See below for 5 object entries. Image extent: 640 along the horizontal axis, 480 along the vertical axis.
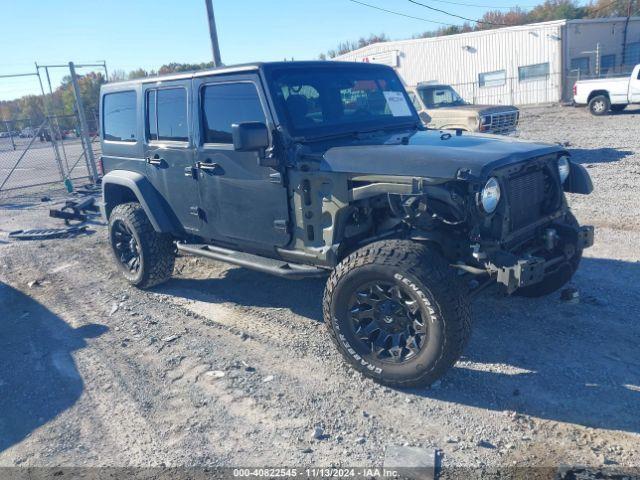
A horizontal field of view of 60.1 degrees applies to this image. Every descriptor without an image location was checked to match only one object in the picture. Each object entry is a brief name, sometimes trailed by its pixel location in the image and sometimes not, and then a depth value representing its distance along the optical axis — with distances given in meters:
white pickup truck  19.81
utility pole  13.62
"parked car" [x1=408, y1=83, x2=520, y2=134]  11.60
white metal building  27.84
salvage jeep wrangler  3.53
